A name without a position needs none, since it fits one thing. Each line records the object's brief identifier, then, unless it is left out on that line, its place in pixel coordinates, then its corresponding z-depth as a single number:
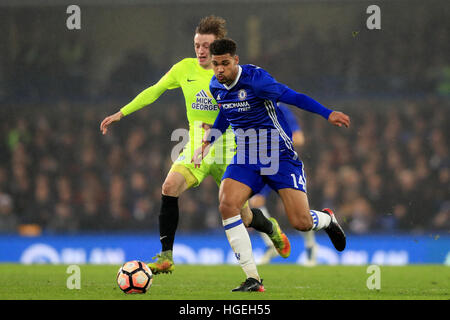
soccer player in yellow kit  14.49
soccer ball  12.29
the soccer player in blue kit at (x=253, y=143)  12.50
